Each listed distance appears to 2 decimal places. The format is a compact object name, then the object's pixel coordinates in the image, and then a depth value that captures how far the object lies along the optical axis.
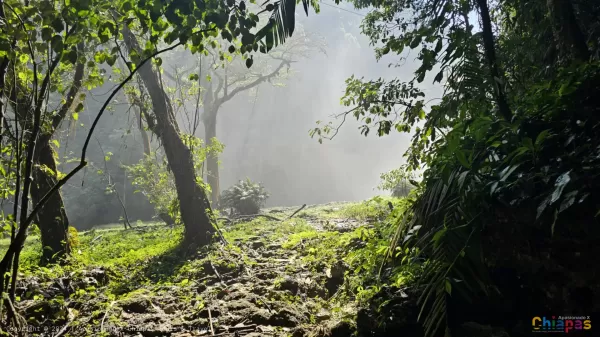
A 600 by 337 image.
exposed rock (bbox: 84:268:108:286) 3.94
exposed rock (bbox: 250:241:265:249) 5.51
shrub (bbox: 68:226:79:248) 4.93
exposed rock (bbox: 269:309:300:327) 2.64
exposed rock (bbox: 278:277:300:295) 3.37
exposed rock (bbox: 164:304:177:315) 3.14
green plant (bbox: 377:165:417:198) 5.12
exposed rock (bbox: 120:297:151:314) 3.16
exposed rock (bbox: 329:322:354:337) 2.06
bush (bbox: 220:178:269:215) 11.23
